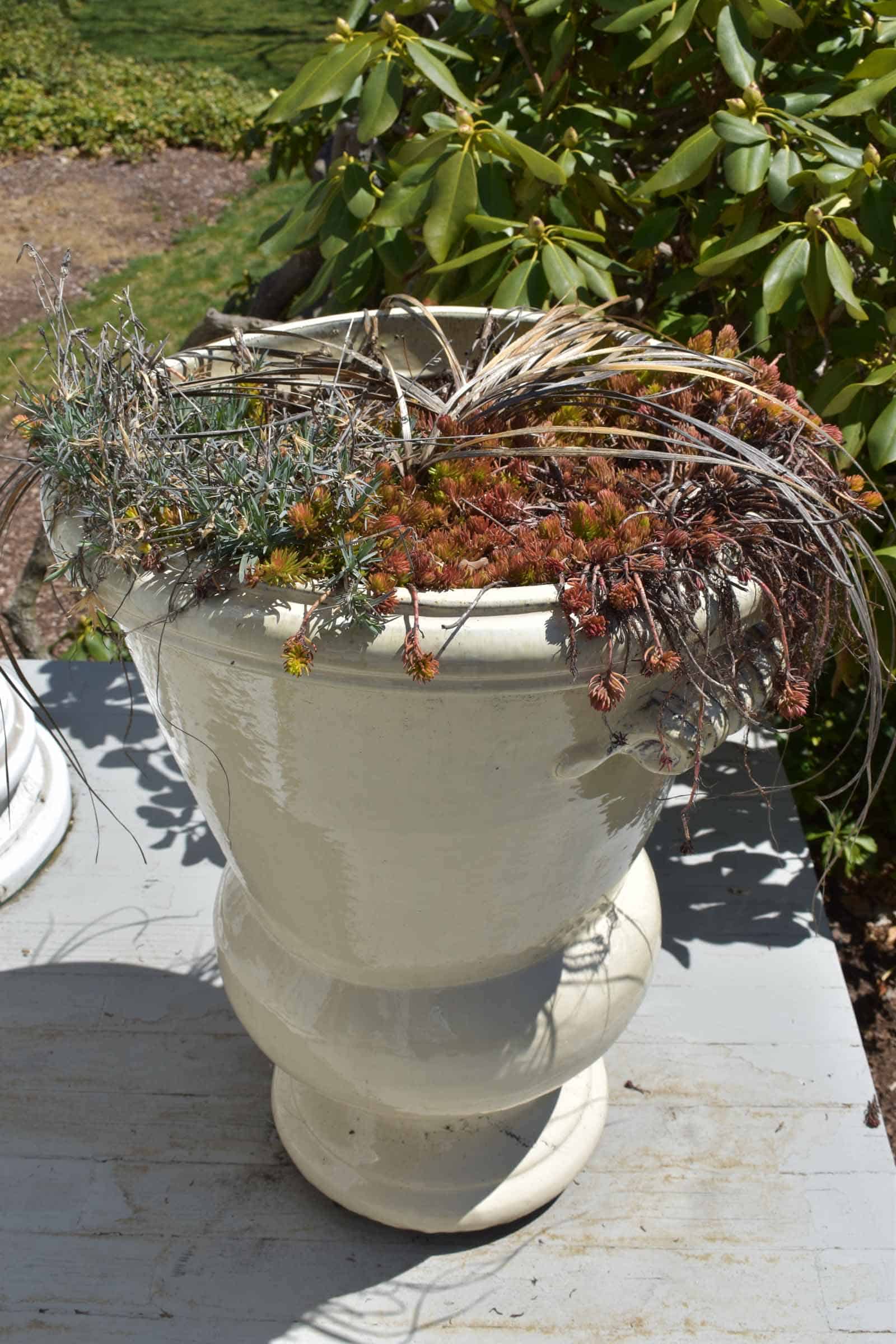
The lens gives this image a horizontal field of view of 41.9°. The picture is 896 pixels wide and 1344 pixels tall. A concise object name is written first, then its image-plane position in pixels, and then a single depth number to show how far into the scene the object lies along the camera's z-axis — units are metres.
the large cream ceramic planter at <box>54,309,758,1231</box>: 1.07
